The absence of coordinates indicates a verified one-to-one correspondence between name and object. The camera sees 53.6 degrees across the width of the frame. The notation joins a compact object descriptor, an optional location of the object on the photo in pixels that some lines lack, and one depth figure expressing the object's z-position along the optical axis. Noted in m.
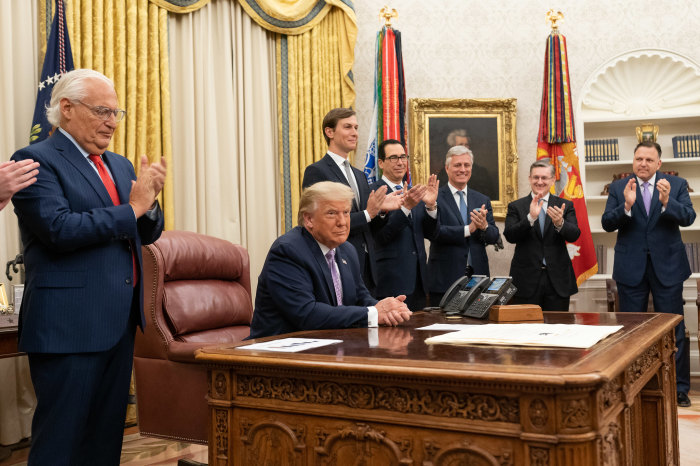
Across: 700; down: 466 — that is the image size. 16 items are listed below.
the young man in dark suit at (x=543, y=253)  4.80
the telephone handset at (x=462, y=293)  3.02
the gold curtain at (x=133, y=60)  4.64
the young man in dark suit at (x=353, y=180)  3.80
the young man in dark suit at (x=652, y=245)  5.12
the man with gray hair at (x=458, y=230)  4.55
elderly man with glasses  2.25
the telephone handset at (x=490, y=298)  2.89
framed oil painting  6.42
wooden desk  1.46
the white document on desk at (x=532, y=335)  1.88
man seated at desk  2.52
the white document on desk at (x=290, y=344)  1.95
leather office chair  2.90
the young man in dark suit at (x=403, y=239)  4.22
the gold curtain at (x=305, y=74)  5.91
